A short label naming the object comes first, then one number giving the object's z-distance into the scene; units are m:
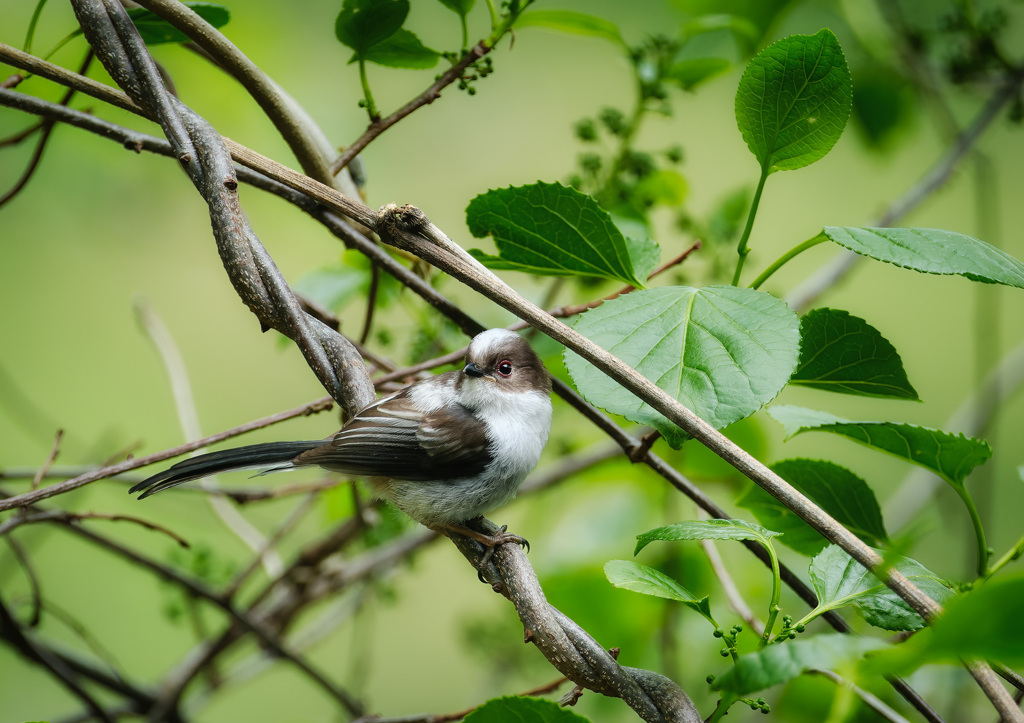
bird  3.78
